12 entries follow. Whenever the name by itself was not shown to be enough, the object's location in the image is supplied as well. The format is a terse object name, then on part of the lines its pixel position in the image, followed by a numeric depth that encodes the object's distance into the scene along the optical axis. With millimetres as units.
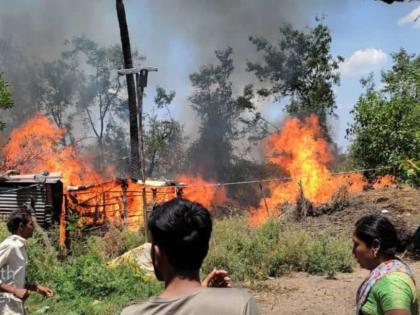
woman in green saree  2381
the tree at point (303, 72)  23750
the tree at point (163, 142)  28812
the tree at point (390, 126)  11344
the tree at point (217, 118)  26625
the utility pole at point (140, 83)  11060
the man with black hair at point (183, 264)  1628
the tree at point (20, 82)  30078
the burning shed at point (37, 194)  12250
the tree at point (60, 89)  31156
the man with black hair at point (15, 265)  4102
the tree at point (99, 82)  30828
